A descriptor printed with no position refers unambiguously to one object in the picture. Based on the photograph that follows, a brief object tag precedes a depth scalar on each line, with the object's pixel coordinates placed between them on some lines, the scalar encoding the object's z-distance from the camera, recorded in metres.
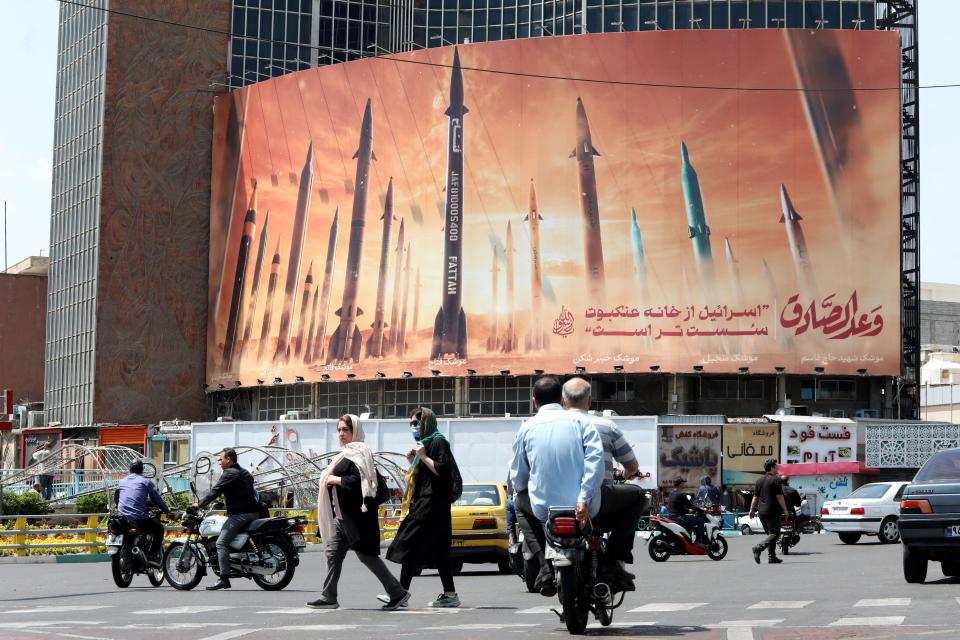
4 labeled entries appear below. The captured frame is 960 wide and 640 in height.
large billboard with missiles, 60.69
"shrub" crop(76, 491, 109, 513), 37.27
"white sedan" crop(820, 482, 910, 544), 32.56
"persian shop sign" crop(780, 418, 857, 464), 52.91
